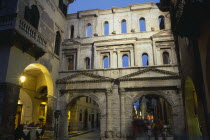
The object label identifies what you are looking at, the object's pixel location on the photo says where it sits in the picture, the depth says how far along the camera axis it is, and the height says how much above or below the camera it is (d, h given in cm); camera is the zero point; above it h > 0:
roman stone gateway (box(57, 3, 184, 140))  1571 +393
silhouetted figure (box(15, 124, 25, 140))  1102 -162
